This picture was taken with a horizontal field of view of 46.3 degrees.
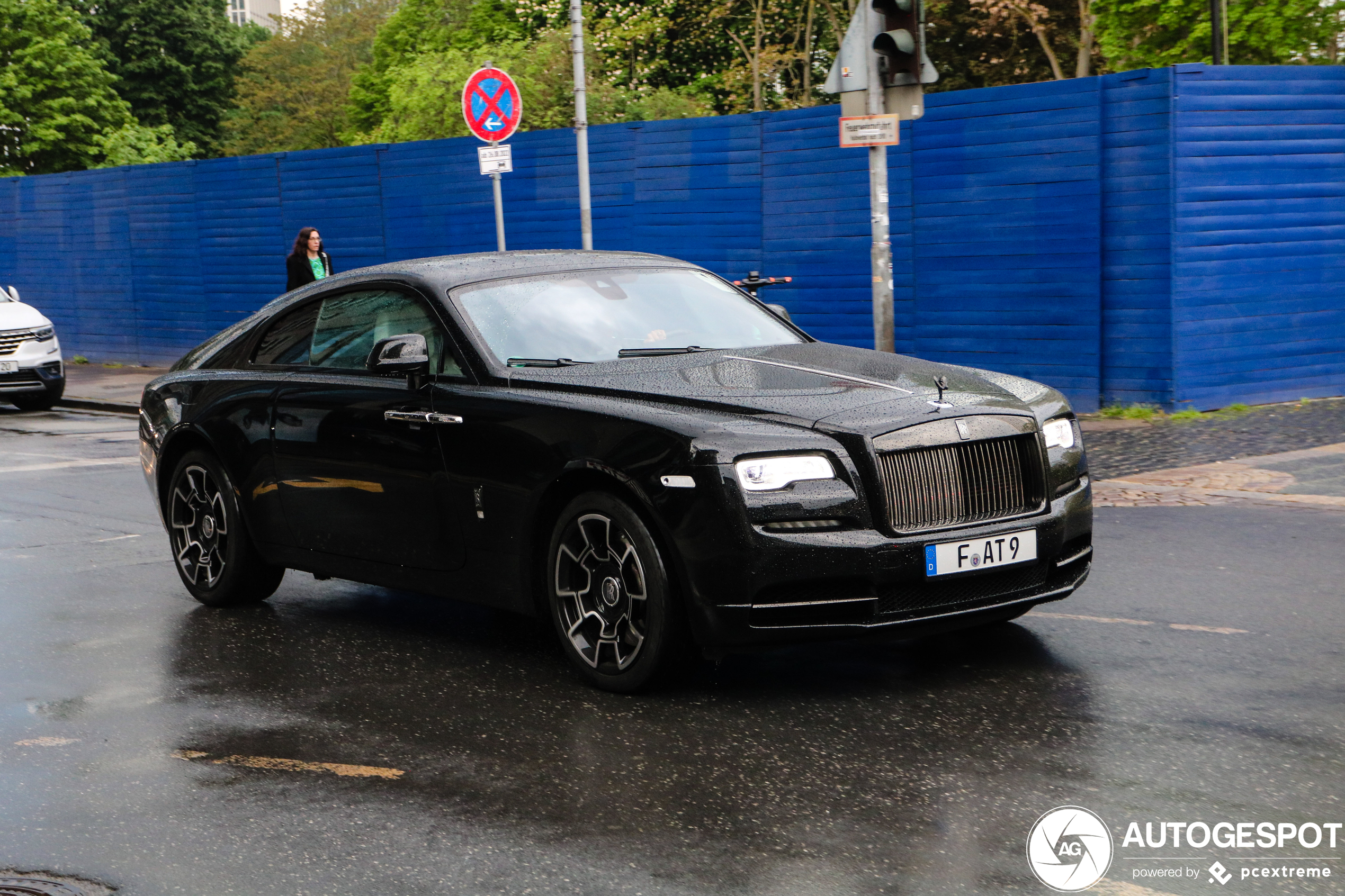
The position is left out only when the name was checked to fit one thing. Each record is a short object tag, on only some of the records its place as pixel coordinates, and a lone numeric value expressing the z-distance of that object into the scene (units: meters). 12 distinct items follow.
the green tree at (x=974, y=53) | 33.94
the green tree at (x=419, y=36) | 49.41
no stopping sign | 15.30
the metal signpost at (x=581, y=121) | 16.45
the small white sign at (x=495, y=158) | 15.07
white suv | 18.95
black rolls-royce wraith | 5.21
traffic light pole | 11.70
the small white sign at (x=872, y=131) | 11.28
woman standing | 15.50
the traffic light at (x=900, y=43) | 11.20
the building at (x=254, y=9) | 182.75
